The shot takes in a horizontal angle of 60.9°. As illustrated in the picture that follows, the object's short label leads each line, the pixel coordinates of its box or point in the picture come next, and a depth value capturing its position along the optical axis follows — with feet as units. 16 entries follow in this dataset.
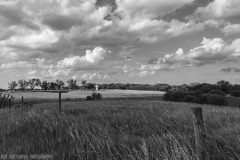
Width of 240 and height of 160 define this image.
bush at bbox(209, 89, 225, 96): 254.27
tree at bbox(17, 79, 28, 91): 404.36
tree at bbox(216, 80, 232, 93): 321.32
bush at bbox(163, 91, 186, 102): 210.79
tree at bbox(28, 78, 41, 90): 401.29
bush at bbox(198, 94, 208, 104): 189.40
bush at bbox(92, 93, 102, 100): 189.52
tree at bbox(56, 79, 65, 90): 377.87
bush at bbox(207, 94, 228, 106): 177.58
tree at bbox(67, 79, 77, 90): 393.50
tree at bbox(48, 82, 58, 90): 387.63
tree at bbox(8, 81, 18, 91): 404.36
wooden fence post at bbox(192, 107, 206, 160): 14.89
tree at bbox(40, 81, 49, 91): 390.42
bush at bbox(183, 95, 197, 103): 195.25
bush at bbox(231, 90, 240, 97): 267.59
